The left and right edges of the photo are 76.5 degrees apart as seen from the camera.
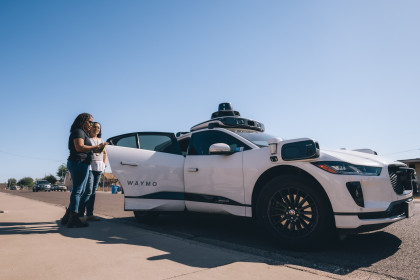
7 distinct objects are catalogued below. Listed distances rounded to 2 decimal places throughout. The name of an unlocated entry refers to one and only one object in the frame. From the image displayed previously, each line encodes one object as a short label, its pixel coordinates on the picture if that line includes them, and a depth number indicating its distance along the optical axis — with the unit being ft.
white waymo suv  8.77
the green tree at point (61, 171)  293.57
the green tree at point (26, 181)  385.25
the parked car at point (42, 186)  113.60
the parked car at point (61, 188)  120.02
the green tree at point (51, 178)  306.82
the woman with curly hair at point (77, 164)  13.78
